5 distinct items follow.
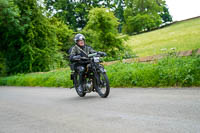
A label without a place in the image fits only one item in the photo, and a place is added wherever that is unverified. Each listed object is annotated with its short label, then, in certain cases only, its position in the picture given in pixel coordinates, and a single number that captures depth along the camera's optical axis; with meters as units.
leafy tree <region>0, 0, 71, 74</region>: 19.05
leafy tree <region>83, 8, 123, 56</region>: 18.66
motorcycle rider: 7.85
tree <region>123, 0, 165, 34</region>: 61.19
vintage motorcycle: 7.13
